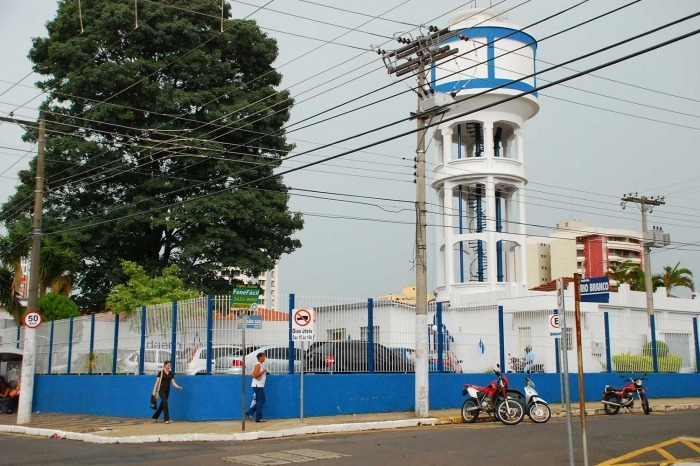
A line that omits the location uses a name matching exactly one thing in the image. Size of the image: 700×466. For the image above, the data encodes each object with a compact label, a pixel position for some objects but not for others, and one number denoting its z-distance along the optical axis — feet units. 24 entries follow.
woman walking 64.39
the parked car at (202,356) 66.30
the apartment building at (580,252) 373.20
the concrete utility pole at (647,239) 128.26
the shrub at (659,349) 98.32
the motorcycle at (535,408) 64.44
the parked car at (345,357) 68.23
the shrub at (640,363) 94.94
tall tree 120.47
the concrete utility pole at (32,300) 73.15
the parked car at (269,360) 67.00
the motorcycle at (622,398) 75.25
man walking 62.59
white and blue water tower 127.54
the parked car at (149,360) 70.54
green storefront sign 59.72
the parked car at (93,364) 78.69
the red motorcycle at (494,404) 62.28
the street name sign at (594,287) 81.30
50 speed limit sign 73.10
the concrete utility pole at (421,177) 67.77
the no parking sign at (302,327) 61.67
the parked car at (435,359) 73.61
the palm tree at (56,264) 114.11
